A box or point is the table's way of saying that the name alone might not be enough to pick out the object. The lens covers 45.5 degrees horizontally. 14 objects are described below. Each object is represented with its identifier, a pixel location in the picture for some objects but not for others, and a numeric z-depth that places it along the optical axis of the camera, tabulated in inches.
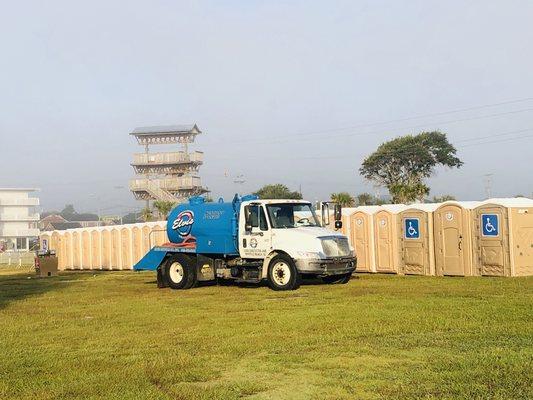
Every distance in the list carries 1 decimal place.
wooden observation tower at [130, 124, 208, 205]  3693.4
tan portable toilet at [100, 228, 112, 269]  1279.9
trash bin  1120.8
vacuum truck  649.6
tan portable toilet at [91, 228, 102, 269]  1301.7
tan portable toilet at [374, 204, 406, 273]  849.5
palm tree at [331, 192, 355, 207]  1865.2
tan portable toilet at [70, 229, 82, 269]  1360.7
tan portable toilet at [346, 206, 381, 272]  879.7
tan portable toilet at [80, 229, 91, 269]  1334.9
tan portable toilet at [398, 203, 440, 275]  806.5
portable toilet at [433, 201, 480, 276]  765.3
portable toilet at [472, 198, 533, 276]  725.3
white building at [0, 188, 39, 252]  4232.3
